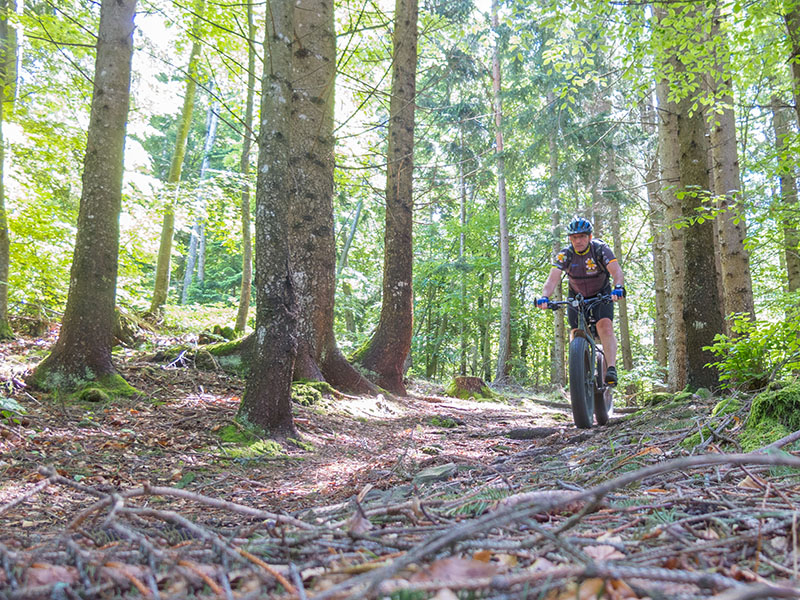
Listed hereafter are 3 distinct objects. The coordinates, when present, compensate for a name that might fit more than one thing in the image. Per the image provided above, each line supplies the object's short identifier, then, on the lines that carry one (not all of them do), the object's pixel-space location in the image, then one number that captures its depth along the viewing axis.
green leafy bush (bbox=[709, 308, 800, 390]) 4.47
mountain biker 5.59
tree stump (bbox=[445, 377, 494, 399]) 11.41
